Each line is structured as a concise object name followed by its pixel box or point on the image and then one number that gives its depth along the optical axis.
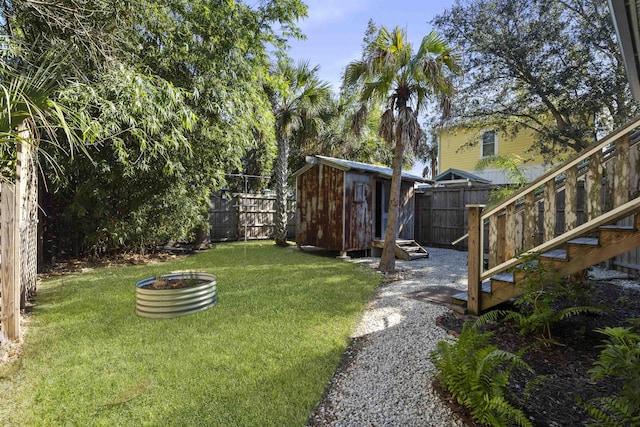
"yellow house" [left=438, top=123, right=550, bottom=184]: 10.78
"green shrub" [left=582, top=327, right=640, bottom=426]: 1.45
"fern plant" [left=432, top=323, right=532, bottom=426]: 1.70
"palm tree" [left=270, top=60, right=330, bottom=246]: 9.70
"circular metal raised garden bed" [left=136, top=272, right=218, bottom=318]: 3.64
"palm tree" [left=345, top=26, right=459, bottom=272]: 5.50
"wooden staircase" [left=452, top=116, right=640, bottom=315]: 2.74
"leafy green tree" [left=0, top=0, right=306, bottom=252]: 4.32
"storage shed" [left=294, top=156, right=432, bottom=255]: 8.01
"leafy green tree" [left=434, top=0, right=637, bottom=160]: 6.83
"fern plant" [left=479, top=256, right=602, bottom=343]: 2.81
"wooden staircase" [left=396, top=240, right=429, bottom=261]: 8.01
